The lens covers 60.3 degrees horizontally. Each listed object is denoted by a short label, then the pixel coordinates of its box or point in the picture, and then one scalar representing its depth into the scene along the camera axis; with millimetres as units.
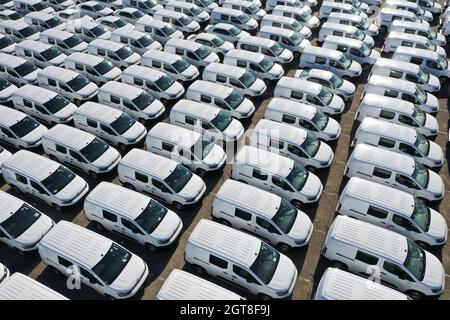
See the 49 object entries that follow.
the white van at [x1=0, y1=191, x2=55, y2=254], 17391
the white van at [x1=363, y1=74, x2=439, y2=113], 26238
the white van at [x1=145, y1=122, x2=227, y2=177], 21672
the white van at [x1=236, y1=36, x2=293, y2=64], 31266
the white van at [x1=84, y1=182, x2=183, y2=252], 17688
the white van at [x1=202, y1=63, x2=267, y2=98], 27359
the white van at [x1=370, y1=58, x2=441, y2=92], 28406
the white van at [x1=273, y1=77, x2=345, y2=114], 25812
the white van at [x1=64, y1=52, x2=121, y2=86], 28656
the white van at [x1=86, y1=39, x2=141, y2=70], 30469
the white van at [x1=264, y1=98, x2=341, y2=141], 23719
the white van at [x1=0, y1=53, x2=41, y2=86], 28484
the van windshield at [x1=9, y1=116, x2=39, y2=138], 22984
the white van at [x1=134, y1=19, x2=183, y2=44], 34344
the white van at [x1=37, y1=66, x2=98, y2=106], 26812
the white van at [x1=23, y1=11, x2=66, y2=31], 35812
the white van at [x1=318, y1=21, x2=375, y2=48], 33731
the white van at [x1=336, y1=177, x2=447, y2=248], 18000
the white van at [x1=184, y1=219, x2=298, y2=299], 15828
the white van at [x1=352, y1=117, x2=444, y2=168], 22031
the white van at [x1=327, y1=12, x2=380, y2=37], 36219
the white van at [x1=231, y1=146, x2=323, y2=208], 19906
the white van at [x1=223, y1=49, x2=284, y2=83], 29234
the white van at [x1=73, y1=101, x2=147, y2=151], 23250
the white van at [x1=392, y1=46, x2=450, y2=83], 30469
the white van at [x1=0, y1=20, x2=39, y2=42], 34156
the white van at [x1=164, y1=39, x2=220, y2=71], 30656
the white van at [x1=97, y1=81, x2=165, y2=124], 25156
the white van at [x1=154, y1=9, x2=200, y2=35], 36344
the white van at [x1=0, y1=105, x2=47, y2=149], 22906
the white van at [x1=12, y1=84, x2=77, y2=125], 24734
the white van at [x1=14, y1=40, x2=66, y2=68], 30328
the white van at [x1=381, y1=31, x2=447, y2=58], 32469
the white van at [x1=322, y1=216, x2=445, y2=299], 16031
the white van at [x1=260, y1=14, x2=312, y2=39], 35344
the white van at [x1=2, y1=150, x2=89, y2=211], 19516
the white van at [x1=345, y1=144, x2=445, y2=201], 20062
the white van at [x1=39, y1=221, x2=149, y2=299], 15672
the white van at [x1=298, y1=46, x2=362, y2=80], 29609
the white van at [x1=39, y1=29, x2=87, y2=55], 32188
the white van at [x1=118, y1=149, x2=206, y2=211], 19750
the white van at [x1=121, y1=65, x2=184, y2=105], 27031
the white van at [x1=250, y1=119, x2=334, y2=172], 21797
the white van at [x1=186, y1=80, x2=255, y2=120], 25391
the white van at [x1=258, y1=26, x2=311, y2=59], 33250
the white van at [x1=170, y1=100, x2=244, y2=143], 23391
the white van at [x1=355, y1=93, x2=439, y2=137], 24156
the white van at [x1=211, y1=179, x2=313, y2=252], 17844
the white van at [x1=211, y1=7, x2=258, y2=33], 37031
